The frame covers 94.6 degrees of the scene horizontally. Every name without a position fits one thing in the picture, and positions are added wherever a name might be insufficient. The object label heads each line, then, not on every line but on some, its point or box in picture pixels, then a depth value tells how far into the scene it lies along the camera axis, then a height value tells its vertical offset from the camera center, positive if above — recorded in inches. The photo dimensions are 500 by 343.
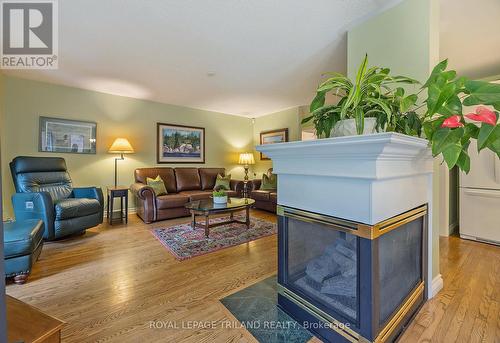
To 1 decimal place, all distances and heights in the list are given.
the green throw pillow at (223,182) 189.2 -10.3
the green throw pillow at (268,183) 185.8 -10.8
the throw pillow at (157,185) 154.5 -10.3
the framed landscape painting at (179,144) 186.5 +22.3
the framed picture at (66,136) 139.6 +21.7
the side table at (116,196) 142.6 -16.8
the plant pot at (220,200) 128.0 -16.8
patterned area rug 100.5 -34.0
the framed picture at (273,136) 210.7 +32.0
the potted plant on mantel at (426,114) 41.1 +11.9
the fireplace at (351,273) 44.0 -23.4
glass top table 117.6 -20.1
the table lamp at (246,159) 224.4 +10.4
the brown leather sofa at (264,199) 170.4 -22.4
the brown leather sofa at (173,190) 145.3 -15.2
